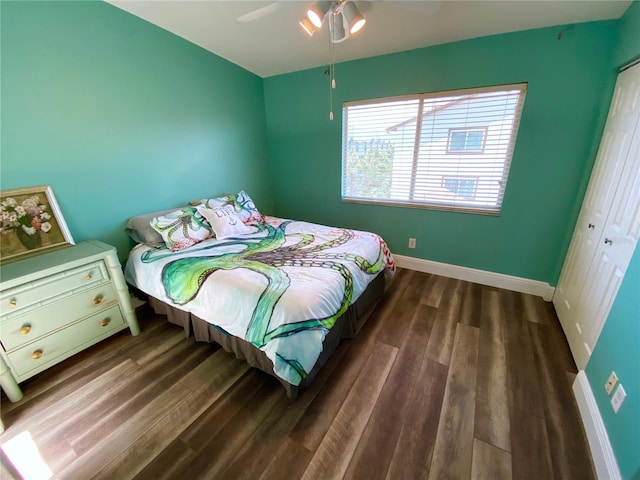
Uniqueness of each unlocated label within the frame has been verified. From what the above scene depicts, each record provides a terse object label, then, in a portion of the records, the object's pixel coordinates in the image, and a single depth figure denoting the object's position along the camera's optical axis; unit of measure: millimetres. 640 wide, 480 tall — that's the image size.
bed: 1399
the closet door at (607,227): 1466
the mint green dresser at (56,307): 1472
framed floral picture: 1653
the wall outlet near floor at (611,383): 1195
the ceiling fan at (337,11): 1430
